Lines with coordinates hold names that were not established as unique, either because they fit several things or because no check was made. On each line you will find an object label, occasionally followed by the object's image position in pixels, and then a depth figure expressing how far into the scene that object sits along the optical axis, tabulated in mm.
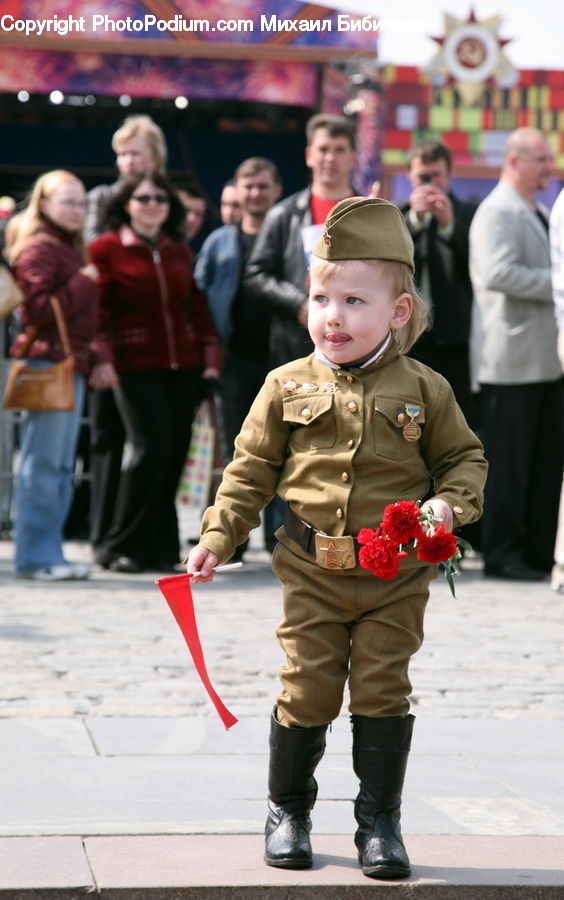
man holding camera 17328
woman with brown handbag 15898
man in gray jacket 16828
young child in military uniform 7086
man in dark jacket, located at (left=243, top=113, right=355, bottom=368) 16609
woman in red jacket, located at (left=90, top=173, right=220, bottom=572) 16547
